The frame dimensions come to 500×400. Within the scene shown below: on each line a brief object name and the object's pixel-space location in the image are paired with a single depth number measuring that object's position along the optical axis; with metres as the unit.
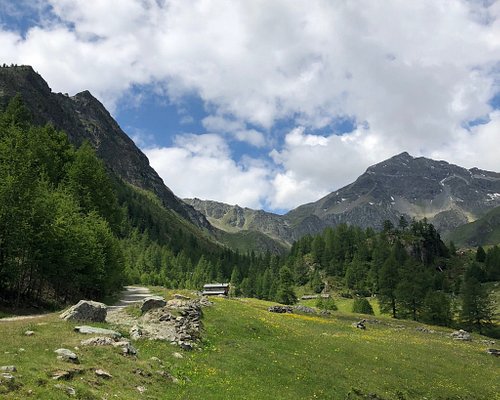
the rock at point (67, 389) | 18.46
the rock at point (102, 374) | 21.72
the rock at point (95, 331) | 29.52
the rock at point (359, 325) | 71.06
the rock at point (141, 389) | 21.94
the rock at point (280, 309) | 81.49
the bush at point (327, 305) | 123.00
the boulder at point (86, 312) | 34.28
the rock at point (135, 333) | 32.16
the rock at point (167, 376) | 25.09
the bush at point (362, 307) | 126.88
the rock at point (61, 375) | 19.54
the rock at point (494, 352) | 60.26
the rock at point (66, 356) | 22.33
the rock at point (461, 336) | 75.25
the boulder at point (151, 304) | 41.00
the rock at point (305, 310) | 87.94
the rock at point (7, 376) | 17.67
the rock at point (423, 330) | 81.09
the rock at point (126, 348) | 26.48
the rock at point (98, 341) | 26.19
